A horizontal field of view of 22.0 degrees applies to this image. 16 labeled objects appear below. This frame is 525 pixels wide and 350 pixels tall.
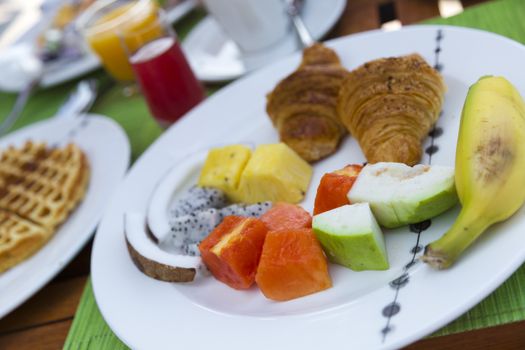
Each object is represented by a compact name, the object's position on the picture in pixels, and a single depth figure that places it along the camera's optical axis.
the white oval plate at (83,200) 0.97
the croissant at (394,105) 0.89
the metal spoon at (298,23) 1.12
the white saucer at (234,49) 1.13
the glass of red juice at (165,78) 1.09
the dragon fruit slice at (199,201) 0.94
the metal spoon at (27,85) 1.31
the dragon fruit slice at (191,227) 0.91
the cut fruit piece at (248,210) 0.91
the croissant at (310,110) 0.95
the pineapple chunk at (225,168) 0.95
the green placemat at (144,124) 0.81
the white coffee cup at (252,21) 1.13
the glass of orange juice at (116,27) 1.16
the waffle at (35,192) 1.02
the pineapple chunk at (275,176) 0.93
